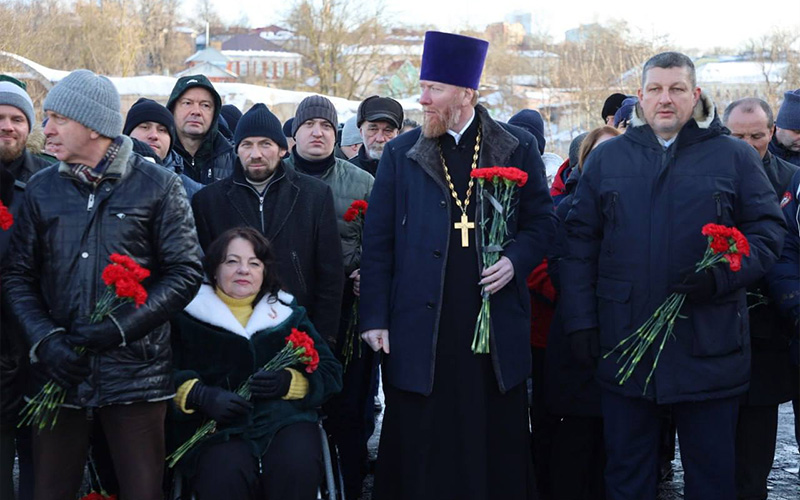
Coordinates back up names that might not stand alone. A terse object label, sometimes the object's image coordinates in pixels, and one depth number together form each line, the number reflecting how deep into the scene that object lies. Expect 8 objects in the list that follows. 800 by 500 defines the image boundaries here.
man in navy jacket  4.27
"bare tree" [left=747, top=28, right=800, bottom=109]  32.97
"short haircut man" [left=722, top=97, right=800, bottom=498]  4.93
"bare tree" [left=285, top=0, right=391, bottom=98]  50.16
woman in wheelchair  4.23
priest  4.48
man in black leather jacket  3.86
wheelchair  4.26
